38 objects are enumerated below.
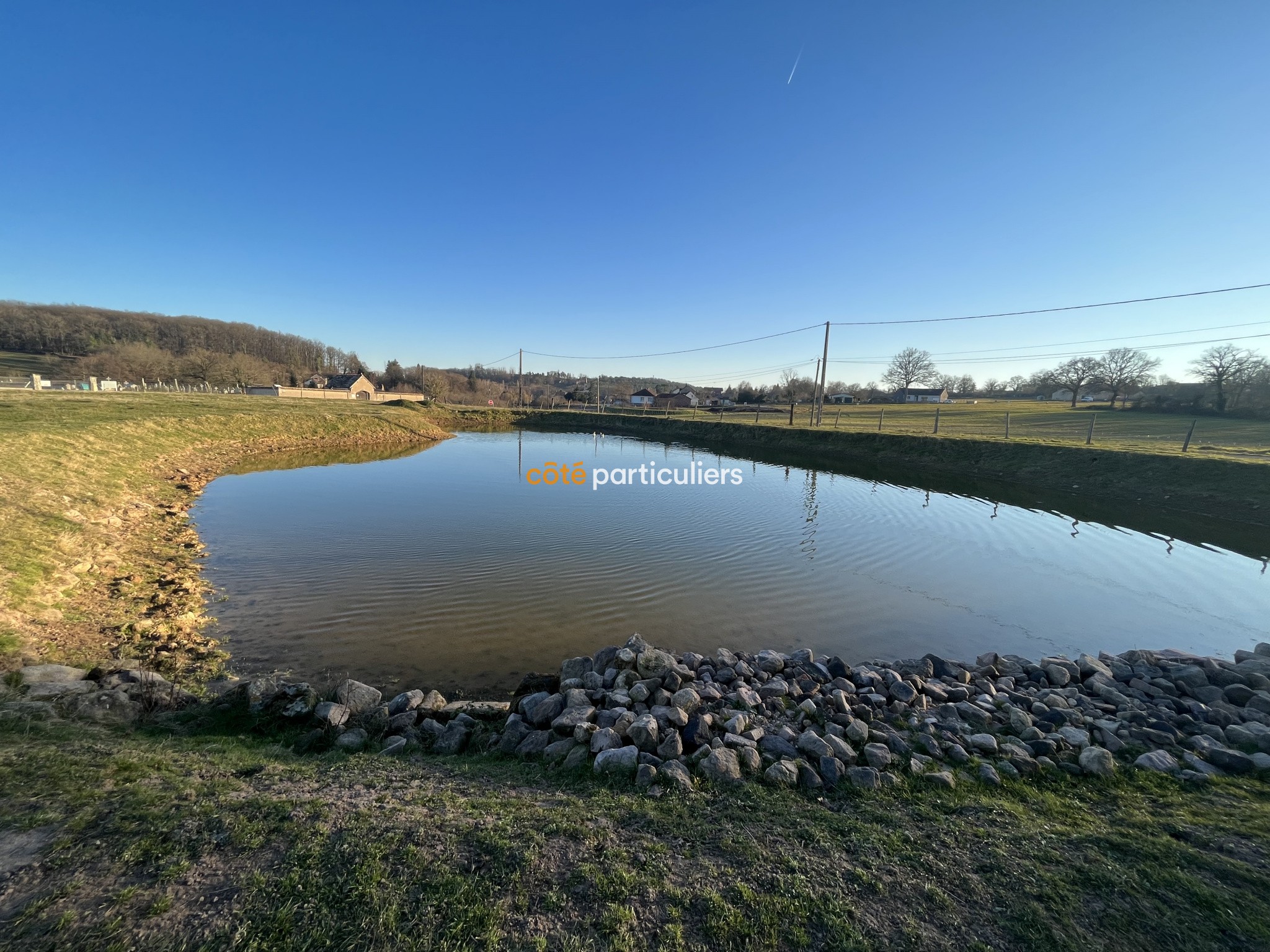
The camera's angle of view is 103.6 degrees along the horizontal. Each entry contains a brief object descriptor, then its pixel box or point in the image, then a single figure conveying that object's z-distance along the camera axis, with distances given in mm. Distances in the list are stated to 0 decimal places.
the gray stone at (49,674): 5145
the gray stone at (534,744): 4770
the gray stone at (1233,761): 4520
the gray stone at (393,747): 4742
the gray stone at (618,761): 4301
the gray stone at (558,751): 4625
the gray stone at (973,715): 5273
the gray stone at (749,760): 4383
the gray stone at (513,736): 4883
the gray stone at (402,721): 5195
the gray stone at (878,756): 4473
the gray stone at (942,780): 4238
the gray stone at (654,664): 6074
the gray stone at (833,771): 4246
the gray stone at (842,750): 4516
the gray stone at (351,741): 4805
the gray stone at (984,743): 4777
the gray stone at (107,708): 4641
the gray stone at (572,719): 4969
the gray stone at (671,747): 4531
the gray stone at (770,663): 6453
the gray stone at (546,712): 5262
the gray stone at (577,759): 4418
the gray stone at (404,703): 5500
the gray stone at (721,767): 4223
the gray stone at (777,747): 4578
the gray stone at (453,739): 4867
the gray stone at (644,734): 4629
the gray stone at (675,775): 4086
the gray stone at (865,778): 4188
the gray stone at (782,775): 4199
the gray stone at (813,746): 4527
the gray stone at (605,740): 4570
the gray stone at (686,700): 5324
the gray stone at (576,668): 6195
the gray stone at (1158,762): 4523
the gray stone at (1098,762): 4465
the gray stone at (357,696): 5434
